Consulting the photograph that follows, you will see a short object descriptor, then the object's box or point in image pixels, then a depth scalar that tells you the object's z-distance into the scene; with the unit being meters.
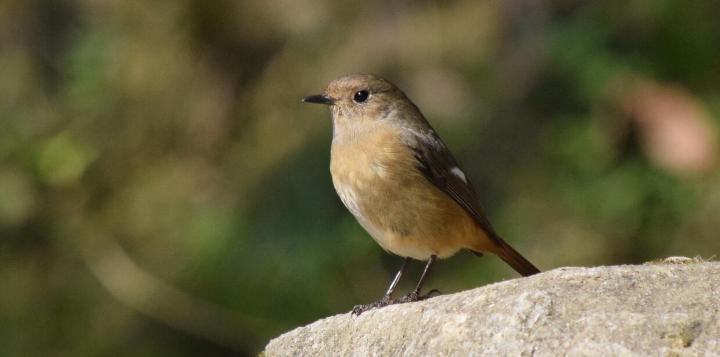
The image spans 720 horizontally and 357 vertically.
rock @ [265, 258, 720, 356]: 5.80
